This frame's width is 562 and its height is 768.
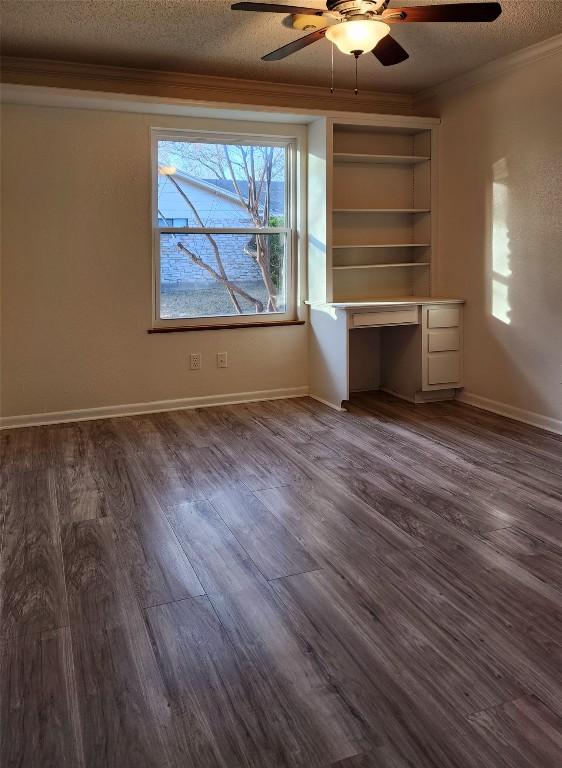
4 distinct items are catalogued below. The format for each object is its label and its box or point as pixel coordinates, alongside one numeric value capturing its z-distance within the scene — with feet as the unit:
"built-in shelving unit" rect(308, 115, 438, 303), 17.08
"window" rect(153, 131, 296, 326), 16.61
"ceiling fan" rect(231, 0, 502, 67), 9.41
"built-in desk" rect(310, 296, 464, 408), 16.43
